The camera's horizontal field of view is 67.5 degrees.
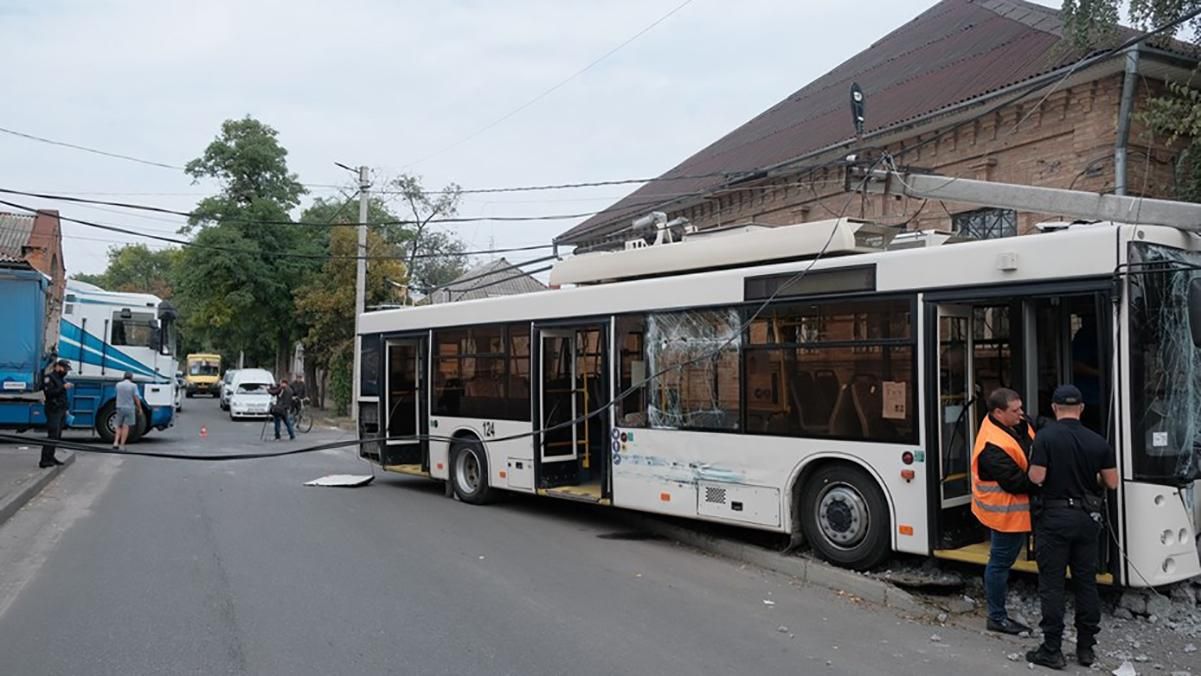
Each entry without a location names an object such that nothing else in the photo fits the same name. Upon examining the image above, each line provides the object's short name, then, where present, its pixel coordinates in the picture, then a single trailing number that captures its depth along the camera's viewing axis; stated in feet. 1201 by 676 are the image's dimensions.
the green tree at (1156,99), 38.14
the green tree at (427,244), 143.54
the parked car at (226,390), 120.65
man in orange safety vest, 19.51
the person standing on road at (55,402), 49.83
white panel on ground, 47.00
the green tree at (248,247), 123.65
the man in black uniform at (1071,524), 18.43
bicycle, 90.38
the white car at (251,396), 104.63
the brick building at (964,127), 44.42
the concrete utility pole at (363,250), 88.74
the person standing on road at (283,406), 76.59
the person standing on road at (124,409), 61.52
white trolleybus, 20.40
